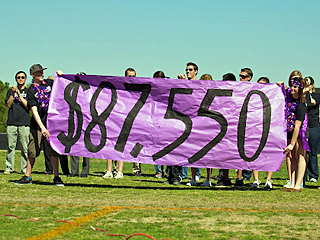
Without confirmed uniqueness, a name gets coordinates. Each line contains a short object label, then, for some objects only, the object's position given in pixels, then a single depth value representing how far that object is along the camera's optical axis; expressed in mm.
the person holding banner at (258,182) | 11242
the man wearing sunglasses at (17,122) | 13794
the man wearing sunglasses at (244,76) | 11422
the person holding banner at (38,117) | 10359
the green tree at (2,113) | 56156
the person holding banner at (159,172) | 14311
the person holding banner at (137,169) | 14453
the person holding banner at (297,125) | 10492
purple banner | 10609
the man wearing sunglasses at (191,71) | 11531
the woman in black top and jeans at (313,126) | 11453
